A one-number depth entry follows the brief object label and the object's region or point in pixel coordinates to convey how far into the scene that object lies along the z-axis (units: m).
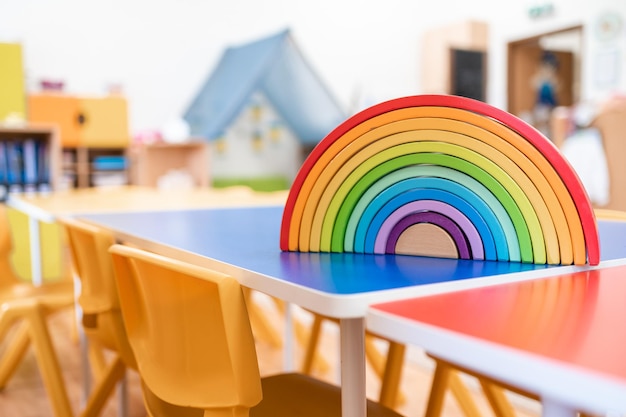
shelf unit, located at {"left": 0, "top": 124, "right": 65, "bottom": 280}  4.52
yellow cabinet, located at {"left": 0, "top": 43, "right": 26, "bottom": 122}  4.89
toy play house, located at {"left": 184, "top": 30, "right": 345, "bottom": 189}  6.54
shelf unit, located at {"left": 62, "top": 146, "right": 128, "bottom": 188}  6.21
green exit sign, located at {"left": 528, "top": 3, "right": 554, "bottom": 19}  7.16
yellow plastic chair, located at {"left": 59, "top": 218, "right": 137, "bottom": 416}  1.32
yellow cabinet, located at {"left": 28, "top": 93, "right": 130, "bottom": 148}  5.97
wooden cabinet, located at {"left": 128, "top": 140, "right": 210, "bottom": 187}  6.49
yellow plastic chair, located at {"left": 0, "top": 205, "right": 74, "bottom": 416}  1.99
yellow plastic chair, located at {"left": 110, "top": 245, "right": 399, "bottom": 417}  0.81
